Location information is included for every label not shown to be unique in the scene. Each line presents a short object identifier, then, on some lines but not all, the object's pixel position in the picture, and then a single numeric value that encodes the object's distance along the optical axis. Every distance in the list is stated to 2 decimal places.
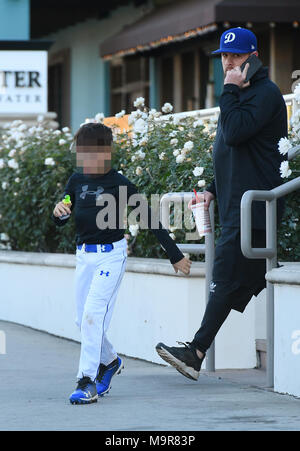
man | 13.02
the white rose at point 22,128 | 23.21
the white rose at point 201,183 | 15.64
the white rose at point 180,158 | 16.31
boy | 12.98
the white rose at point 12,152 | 22.33
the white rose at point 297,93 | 14.63
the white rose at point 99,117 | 19.17
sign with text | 30.16
